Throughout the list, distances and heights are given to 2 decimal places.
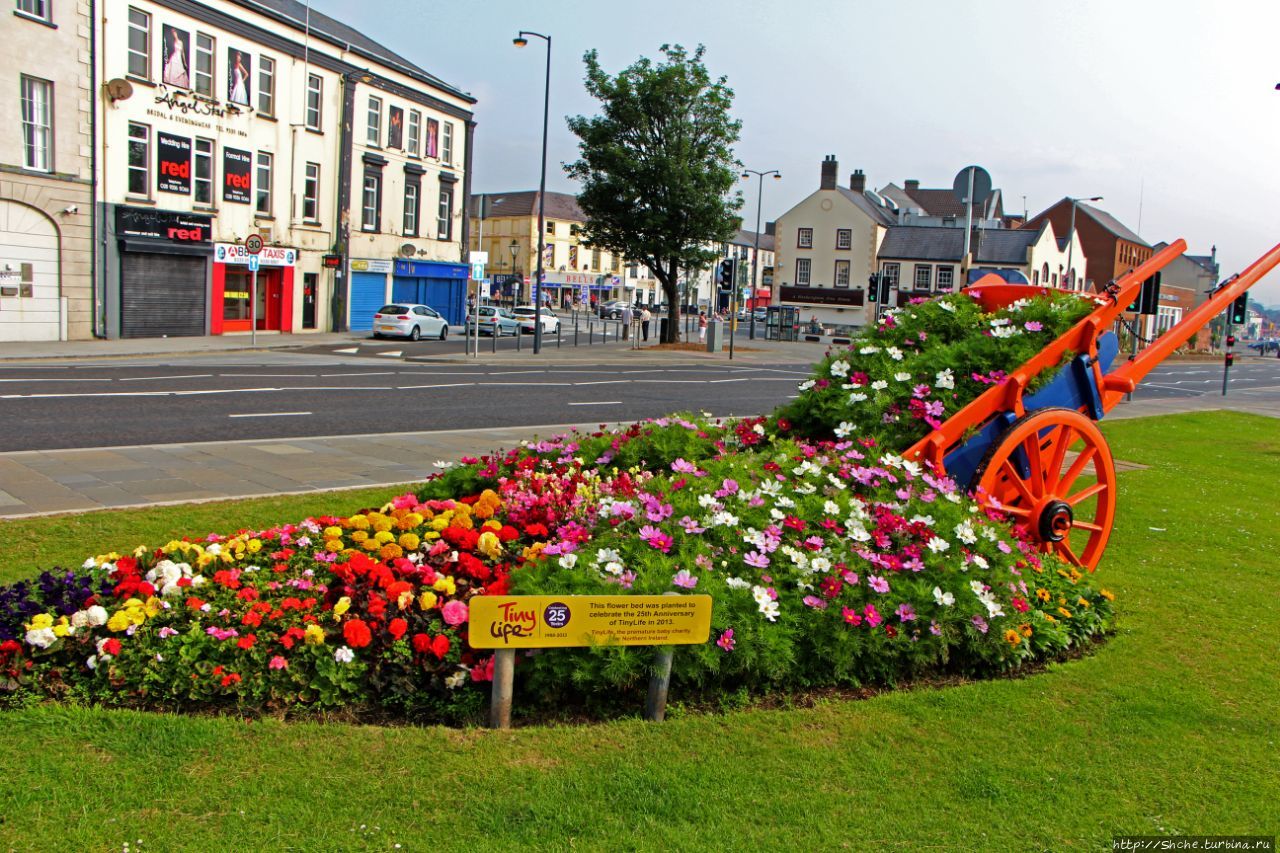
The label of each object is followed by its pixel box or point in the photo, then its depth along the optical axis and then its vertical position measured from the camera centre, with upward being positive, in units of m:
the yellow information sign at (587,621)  4.11 -1.23
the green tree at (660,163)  42.50 +5.87
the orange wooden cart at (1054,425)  6.16 -0.55
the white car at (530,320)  57.69 -0.77
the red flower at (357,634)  4.48 -1.40
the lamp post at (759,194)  64.07 +7.55
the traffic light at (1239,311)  34.23 +0.93
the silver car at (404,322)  39.94 -0.82
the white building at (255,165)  32.56 +4.56
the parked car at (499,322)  51.53 -0.91
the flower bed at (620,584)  4.46 -1.31
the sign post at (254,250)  32.22 +1.27
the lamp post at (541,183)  37.34 +4.37
